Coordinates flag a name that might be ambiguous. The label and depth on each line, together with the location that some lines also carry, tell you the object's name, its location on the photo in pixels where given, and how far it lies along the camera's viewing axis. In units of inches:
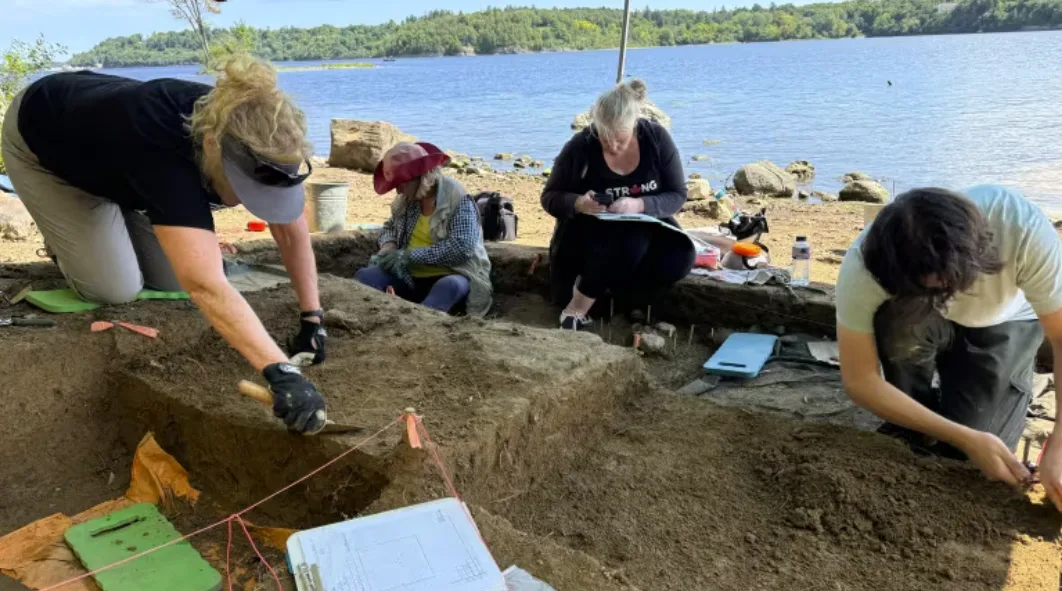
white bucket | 236.7
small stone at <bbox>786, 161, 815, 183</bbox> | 482.2
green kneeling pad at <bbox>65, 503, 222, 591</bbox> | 90.4
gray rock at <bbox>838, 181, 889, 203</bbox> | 398.6
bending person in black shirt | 90.4
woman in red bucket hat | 168.7
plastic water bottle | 173.6
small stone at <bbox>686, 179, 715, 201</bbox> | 352.8
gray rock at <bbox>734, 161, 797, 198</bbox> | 412.5
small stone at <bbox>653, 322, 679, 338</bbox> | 170.9
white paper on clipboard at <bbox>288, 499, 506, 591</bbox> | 68.2
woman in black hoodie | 163.8
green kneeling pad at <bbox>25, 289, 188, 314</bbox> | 135.1
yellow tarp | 96.6
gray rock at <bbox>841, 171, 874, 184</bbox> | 451.5
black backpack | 214.2
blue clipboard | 145.6
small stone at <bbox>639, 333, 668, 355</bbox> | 161.8
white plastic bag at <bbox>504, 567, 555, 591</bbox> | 70.4
